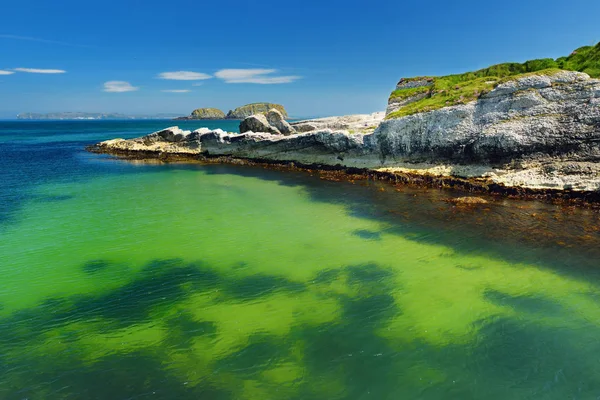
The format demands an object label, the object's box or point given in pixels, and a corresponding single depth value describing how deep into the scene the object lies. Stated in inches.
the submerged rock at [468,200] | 1008.9
